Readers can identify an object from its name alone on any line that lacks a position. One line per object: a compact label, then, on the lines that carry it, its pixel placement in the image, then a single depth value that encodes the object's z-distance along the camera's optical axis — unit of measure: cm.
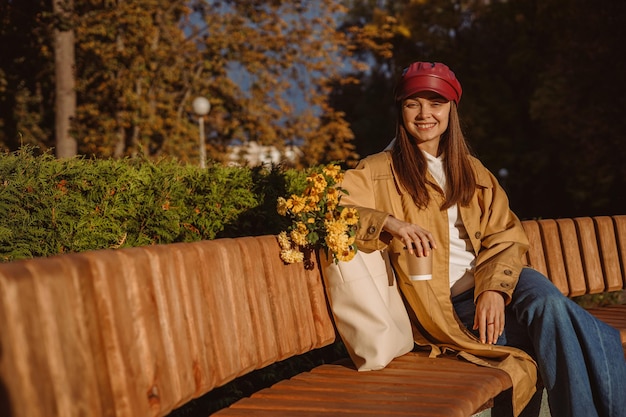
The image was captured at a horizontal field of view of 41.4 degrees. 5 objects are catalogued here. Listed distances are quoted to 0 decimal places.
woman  350
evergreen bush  392
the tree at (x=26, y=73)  1478
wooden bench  201
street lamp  1611
